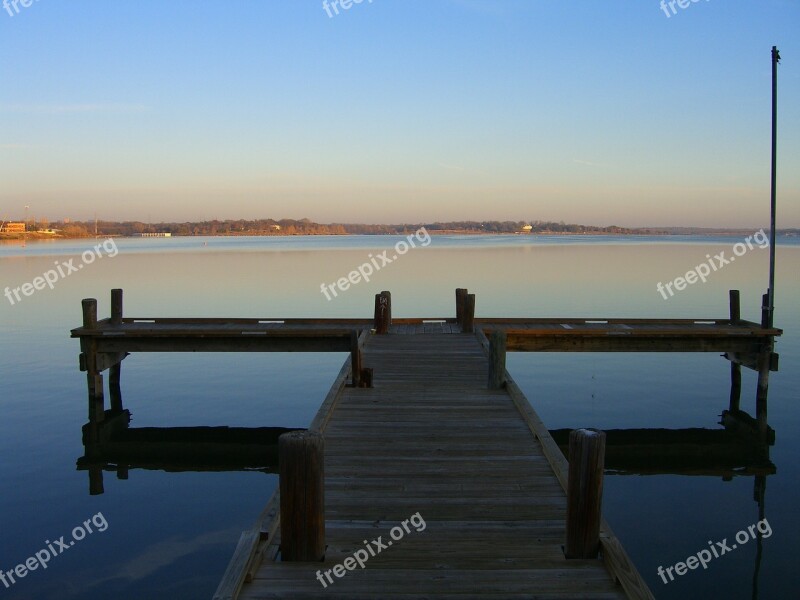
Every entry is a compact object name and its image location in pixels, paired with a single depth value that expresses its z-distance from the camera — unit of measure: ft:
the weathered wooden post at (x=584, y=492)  18.15
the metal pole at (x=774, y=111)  62.49
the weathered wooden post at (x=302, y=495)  17.74
